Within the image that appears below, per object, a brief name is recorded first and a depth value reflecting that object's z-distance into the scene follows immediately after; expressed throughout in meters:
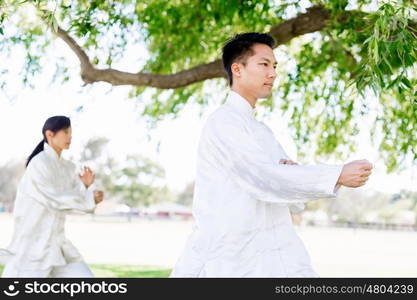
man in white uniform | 2.34
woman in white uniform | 4.88
